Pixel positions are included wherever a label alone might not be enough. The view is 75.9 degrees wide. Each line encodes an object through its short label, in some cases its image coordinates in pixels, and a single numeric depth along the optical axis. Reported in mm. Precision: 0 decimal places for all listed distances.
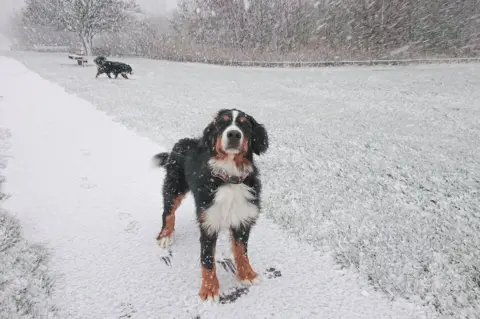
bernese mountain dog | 2311
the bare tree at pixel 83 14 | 28578
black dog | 15109
